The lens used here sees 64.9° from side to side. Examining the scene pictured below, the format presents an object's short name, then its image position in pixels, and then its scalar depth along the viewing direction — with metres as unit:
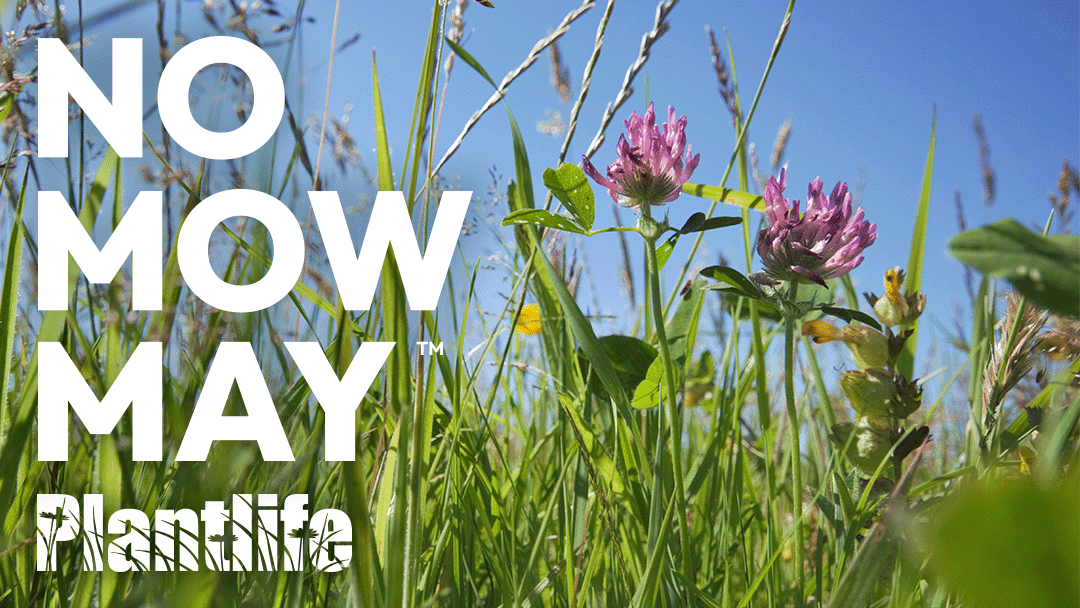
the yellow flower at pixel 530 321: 0.32
